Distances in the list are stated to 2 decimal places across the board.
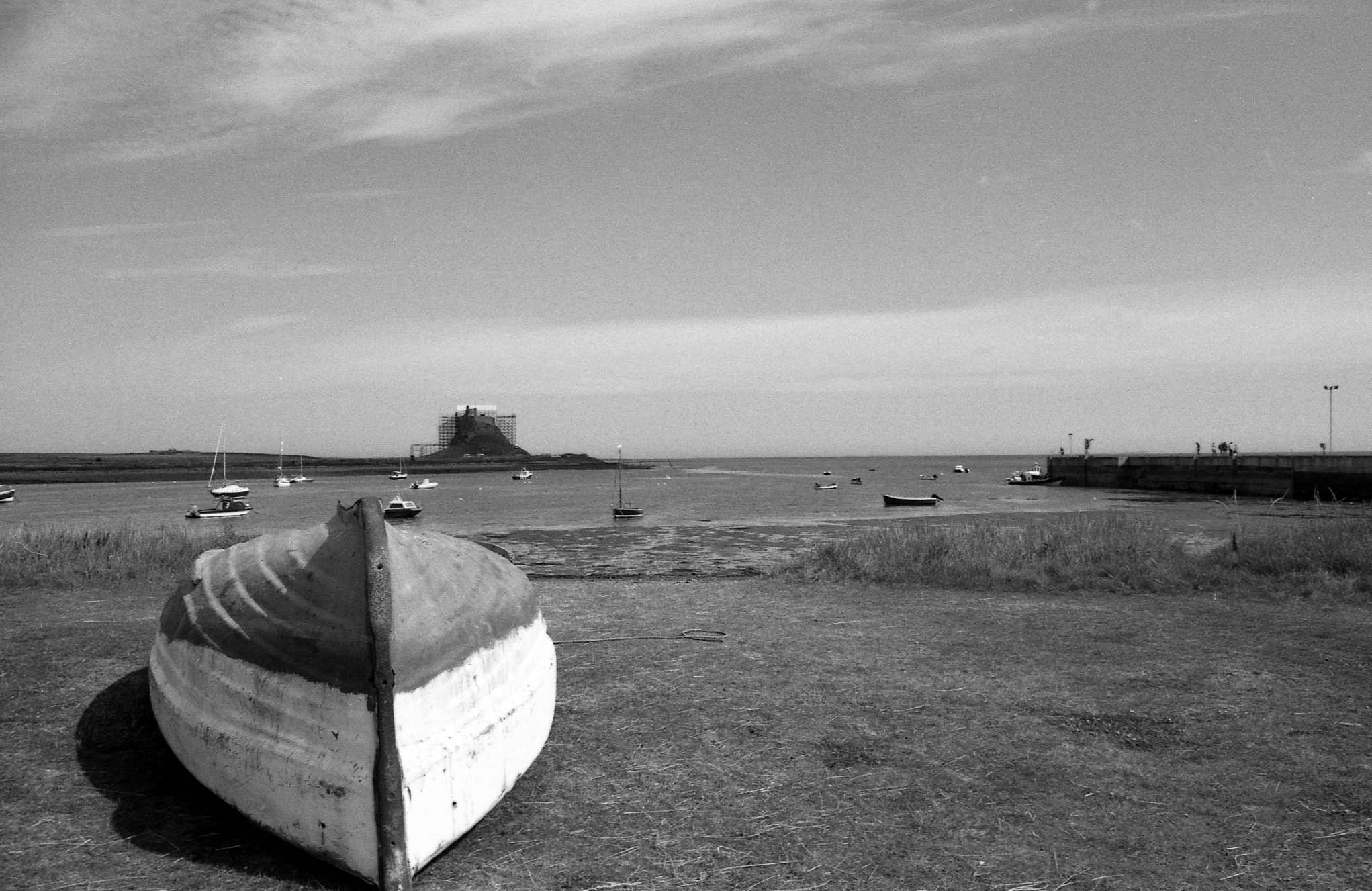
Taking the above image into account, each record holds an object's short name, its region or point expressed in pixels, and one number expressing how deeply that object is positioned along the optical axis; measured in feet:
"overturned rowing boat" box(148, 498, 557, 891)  13.21
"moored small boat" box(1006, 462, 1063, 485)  311.06
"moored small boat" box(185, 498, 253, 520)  170.32
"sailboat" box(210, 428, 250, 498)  208.13
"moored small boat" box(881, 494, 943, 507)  187.32
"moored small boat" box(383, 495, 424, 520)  148.66
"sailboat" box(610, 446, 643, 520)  155.22
